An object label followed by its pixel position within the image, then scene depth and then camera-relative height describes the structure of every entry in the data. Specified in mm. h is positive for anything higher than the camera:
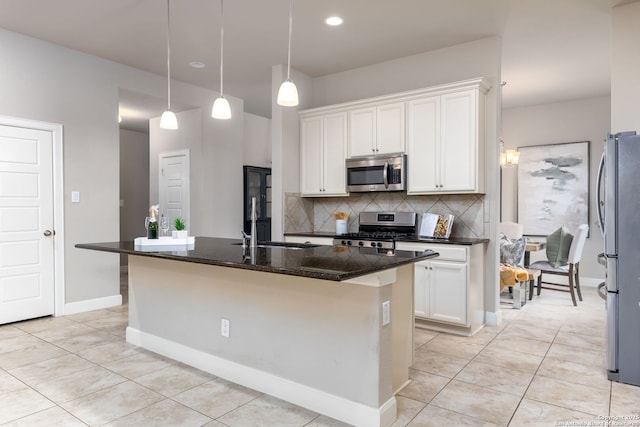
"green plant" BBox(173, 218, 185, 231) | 3223 -117
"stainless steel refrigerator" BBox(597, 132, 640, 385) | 2723 -301
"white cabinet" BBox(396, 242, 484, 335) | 3725 -740
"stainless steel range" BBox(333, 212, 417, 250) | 4125 -232
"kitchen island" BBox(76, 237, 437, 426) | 2154 -689
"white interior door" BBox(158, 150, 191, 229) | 6109 +386
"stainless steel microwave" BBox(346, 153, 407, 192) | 4355 +401
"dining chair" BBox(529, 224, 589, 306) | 4984 -737
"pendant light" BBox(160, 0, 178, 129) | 3180 +700
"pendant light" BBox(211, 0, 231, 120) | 2961 +727
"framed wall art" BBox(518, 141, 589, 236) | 6172 +342
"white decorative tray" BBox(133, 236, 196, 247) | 3035 -236
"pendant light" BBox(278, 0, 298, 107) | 2619 +743
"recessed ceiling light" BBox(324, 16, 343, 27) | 3695 +1723
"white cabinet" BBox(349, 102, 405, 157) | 4363 +878
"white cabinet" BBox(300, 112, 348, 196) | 4816 +666
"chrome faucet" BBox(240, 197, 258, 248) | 2859 -196
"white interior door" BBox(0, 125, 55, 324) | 4051 -139
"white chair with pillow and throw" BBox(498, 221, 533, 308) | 4797 -605
